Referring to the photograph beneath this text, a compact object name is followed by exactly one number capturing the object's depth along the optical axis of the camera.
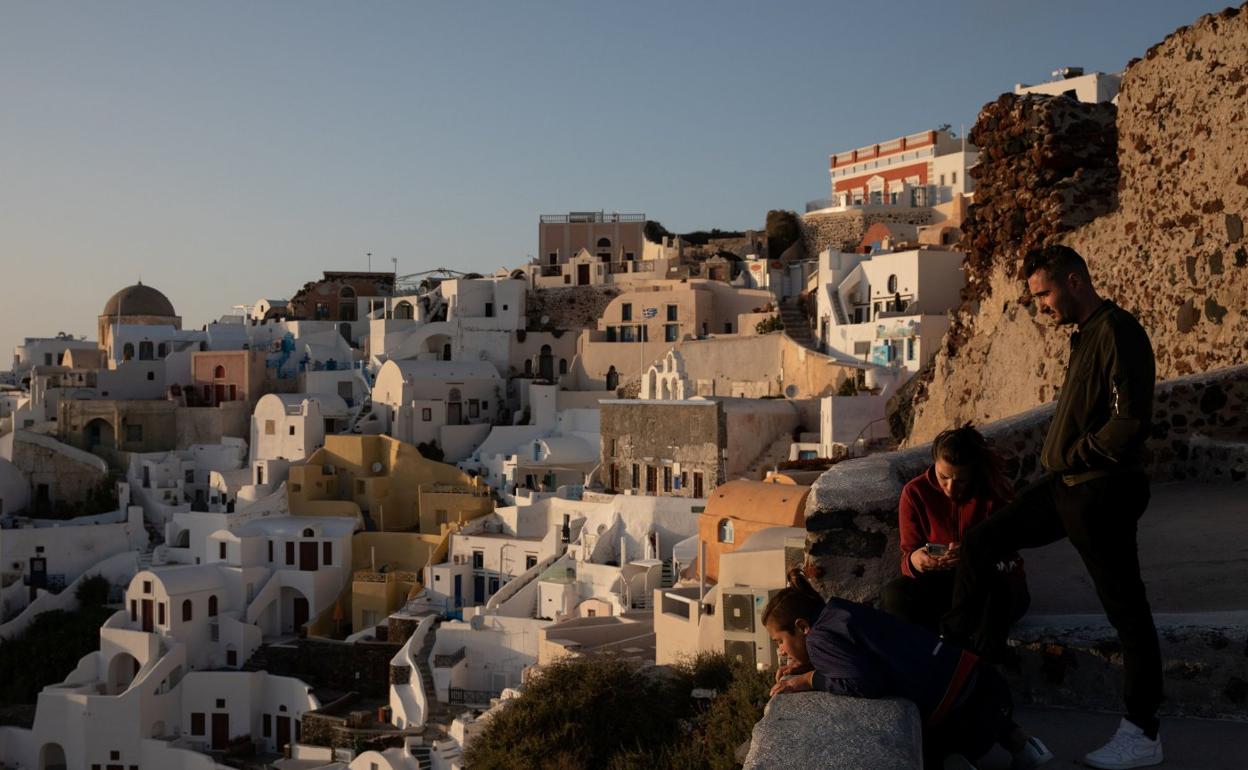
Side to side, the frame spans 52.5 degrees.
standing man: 3.30
